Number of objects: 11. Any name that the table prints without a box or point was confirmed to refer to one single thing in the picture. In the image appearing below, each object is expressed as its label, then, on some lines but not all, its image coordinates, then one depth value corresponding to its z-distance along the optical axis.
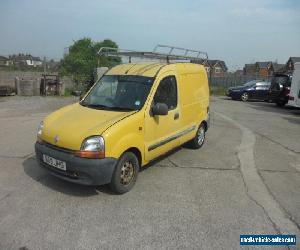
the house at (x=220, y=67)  74.10
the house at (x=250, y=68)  83.69
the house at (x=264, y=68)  78.81
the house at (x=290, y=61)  62.56
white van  16.33
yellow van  4.61
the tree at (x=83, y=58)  25.61
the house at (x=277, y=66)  79.79
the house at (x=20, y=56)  53.74
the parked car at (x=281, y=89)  19.95
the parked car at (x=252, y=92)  23.62
